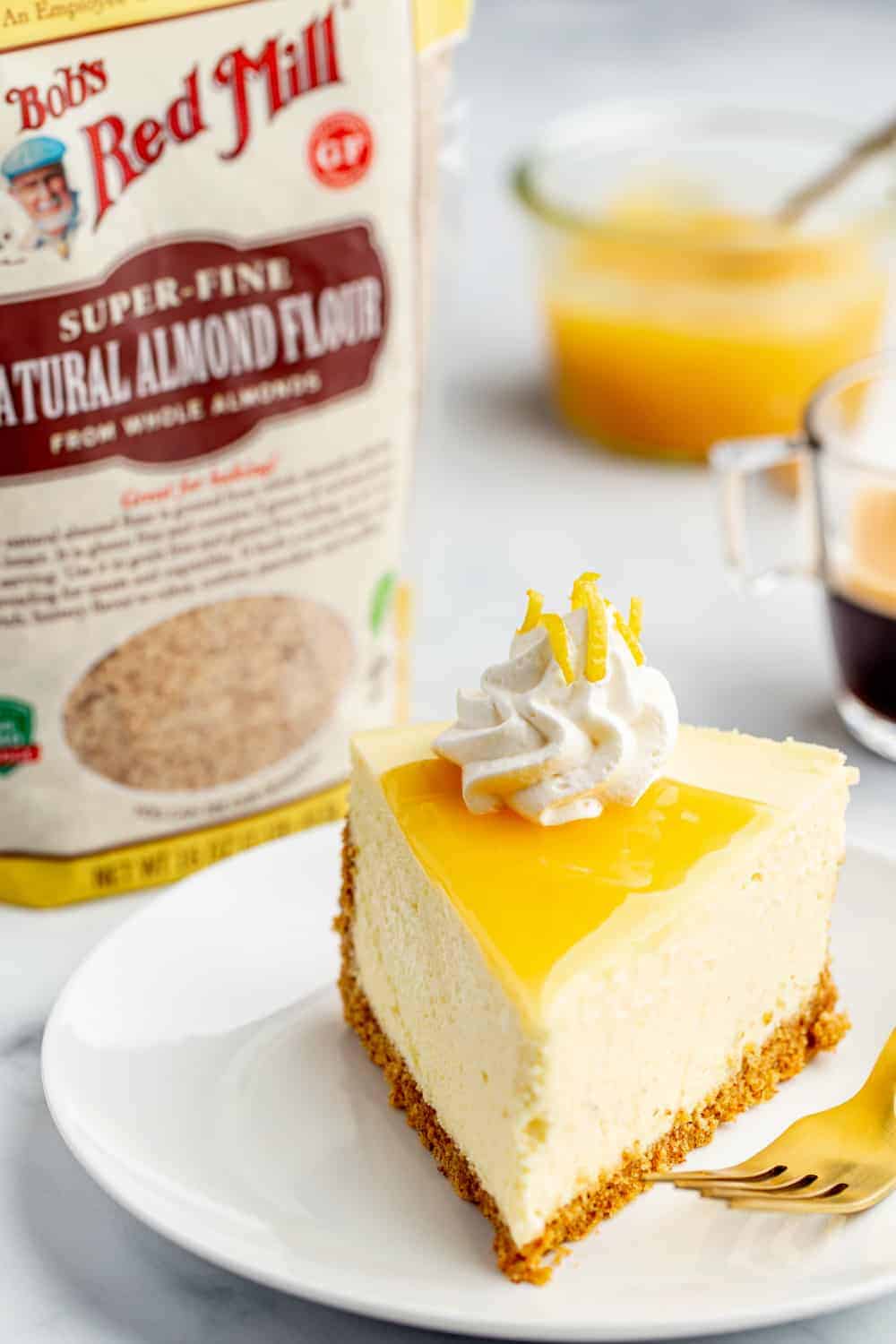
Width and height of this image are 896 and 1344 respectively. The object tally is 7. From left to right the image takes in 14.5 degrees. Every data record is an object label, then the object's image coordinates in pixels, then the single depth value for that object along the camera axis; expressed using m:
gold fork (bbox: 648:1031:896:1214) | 0.77
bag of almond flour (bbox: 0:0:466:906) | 0.84
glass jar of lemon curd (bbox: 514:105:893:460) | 1.08
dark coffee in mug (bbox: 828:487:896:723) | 0.95
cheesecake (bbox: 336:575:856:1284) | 0.76
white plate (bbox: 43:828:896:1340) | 0.75
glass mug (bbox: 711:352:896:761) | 0.95
